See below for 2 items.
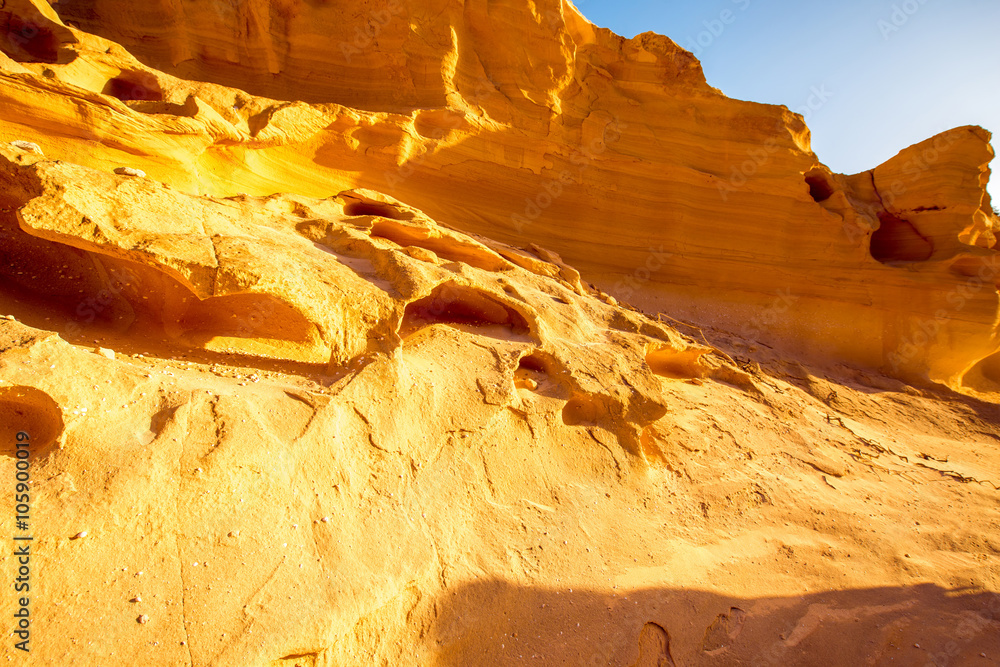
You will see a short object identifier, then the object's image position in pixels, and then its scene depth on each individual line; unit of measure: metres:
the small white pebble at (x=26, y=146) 2.85
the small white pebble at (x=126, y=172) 3.51
